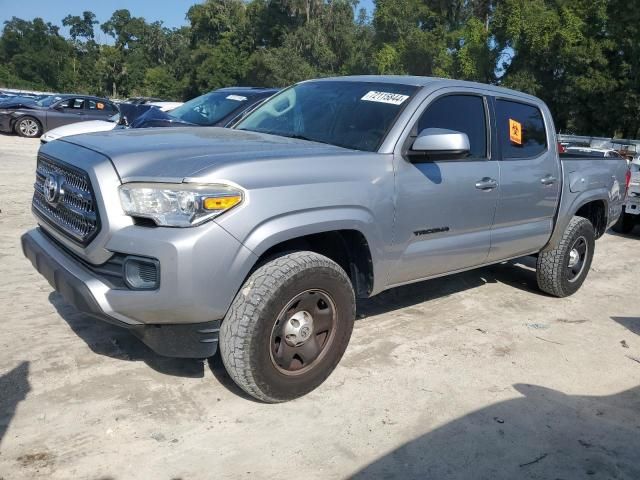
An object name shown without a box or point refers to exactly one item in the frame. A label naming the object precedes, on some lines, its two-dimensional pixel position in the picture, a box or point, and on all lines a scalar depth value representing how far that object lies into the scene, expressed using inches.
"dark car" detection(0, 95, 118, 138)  744.3
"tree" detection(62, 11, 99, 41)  4116.6
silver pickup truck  118.8
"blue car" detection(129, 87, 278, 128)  326.3
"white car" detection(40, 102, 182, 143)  428.1
